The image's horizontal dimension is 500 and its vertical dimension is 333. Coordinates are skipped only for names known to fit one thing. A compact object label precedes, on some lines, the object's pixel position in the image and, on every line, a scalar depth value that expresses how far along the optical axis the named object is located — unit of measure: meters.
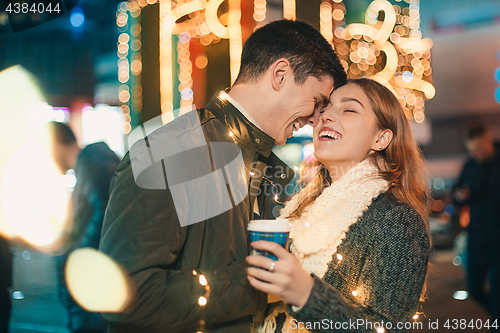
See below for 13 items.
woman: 1.27
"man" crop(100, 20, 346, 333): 1.20
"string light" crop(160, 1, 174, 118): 4.03
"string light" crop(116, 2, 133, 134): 3.95
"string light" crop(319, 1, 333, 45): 5.03
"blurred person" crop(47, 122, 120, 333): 2.69
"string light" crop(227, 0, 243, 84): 4.12
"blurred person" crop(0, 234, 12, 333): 2.40
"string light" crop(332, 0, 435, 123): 5.31
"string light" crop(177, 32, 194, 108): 4.23
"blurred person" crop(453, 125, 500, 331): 3.80
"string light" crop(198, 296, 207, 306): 1.24
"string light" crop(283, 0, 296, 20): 4.54
